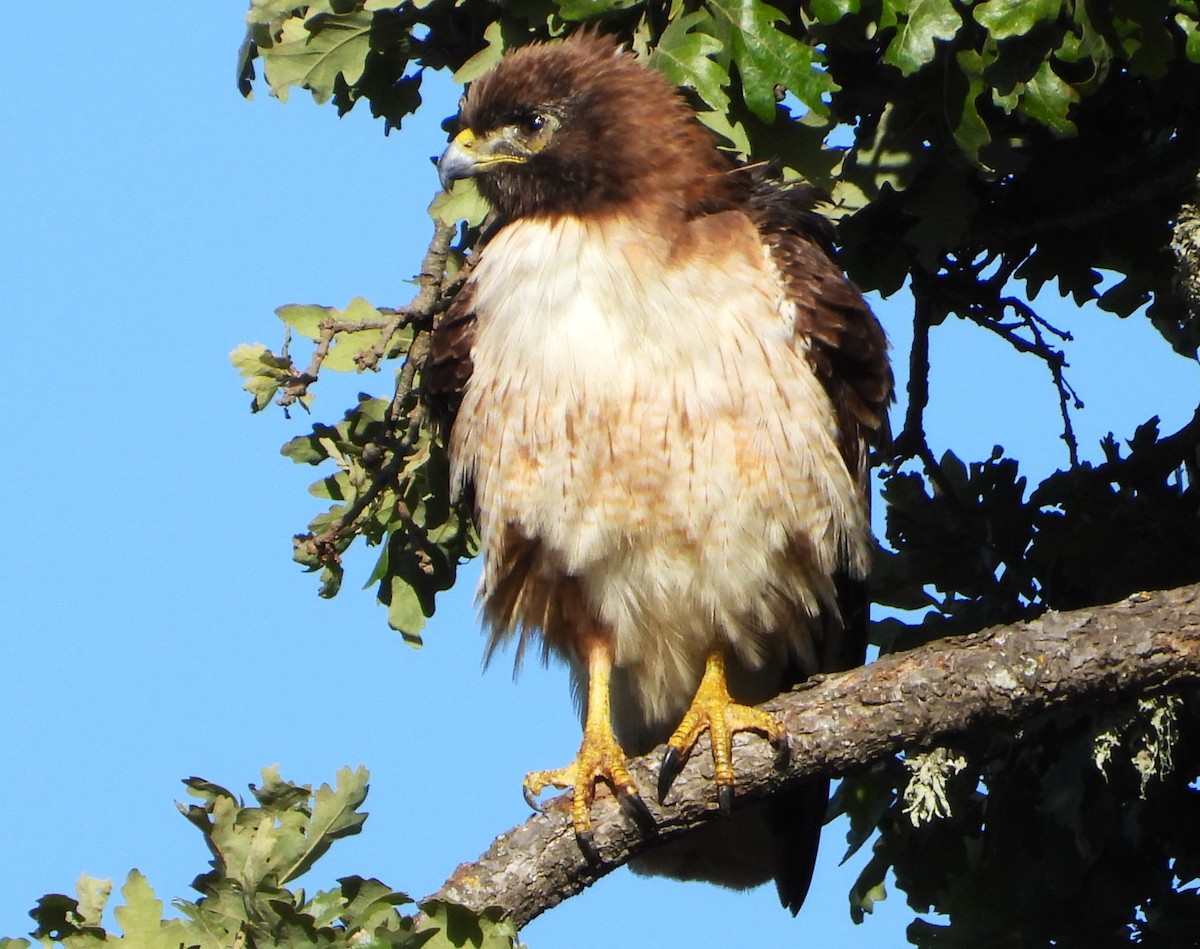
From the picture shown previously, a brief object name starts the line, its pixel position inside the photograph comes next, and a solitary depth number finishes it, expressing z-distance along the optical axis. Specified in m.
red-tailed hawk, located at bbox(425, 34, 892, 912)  9.15
